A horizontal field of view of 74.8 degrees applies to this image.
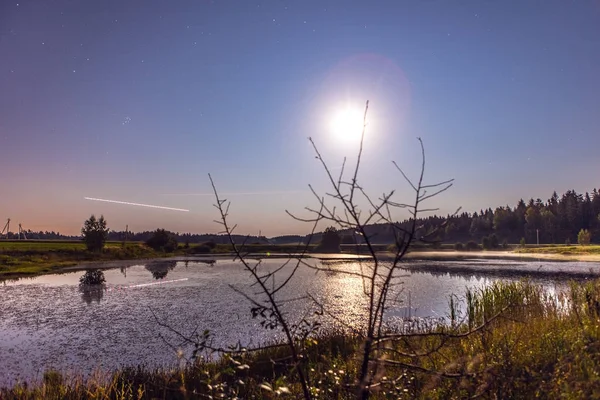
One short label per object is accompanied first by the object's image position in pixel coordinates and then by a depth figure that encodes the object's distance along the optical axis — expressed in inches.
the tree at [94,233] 2410.2
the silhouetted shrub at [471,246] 3937.0
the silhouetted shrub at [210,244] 3504.4
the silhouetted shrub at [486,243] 3847.2
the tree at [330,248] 3302.4
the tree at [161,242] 3115.2
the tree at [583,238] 3184.1
